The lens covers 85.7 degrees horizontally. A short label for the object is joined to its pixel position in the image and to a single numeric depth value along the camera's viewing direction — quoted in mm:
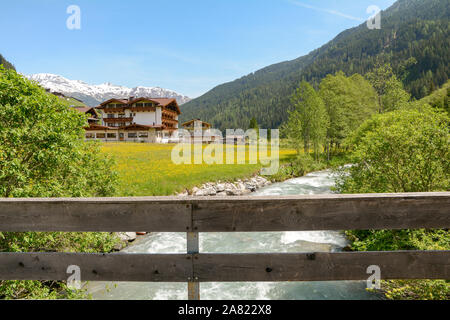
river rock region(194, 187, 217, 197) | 21064
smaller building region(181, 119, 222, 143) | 89438
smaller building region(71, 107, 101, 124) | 76700
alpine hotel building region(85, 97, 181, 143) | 74000
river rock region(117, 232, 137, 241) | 12040
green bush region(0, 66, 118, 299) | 5418
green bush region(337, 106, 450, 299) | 6797
